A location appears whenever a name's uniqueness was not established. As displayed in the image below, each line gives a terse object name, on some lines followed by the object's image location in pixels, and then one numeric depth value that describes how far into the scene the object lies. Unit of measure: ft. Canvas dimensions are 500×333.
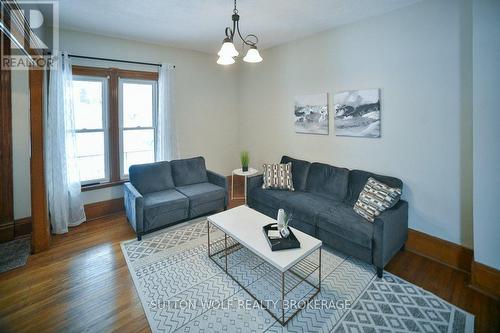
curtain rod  11.23
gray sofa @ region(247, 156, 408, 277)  7.99
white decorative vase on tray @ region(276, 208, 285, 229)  7.48
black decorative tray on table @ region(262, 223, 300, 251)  6.78
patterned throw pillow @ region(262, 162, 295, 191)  12.21
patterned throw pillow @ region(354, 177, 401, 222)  8.50
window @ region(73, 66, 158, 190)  11.95
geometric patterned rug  6.12
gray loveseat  10.38
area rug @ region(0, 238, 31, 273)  8.50
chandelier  7.34
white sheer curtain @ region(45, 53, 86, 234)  10.52
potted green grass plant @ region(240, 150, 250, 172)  14.03
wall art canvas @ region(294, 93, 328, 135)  12.09
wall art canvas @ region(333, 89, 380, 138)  10.08
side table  13.91
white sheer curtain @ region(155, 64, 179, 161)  13.58
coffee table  6.48
